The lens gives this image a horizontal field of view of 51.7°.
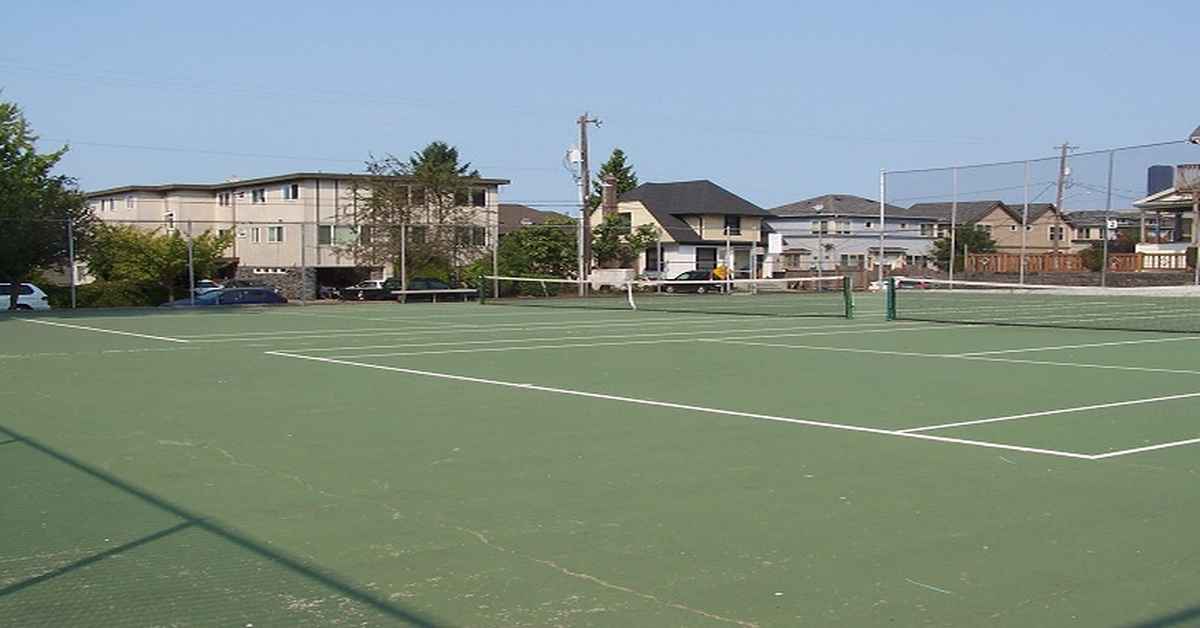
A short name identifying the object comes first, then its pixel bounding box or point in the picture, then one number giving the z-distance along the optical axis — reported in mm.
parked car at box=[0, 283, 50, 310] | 35031
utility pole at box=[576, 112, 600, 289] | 50397
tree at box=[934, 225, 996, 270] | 43375
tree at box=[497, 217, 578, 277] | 50875
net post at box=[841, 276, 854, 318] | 27934
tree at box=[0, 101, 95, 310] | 34562
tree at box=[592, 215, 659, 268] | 57688
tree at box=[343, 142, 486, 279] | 47438
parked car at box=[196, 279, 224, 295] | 49594
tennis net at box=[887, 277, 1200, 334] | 26094
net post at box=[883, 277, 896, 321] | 27034
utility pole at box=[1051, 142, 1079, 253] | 39419
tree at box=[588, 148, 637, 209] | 97938
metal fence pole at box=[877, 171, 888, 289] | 40562
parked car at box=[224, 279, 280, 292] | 52641
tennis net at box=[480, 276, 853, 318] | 33000
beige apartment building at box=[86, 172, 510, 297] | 59312
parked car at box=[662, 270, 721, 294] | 53591
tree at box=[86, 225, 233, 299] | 47781
